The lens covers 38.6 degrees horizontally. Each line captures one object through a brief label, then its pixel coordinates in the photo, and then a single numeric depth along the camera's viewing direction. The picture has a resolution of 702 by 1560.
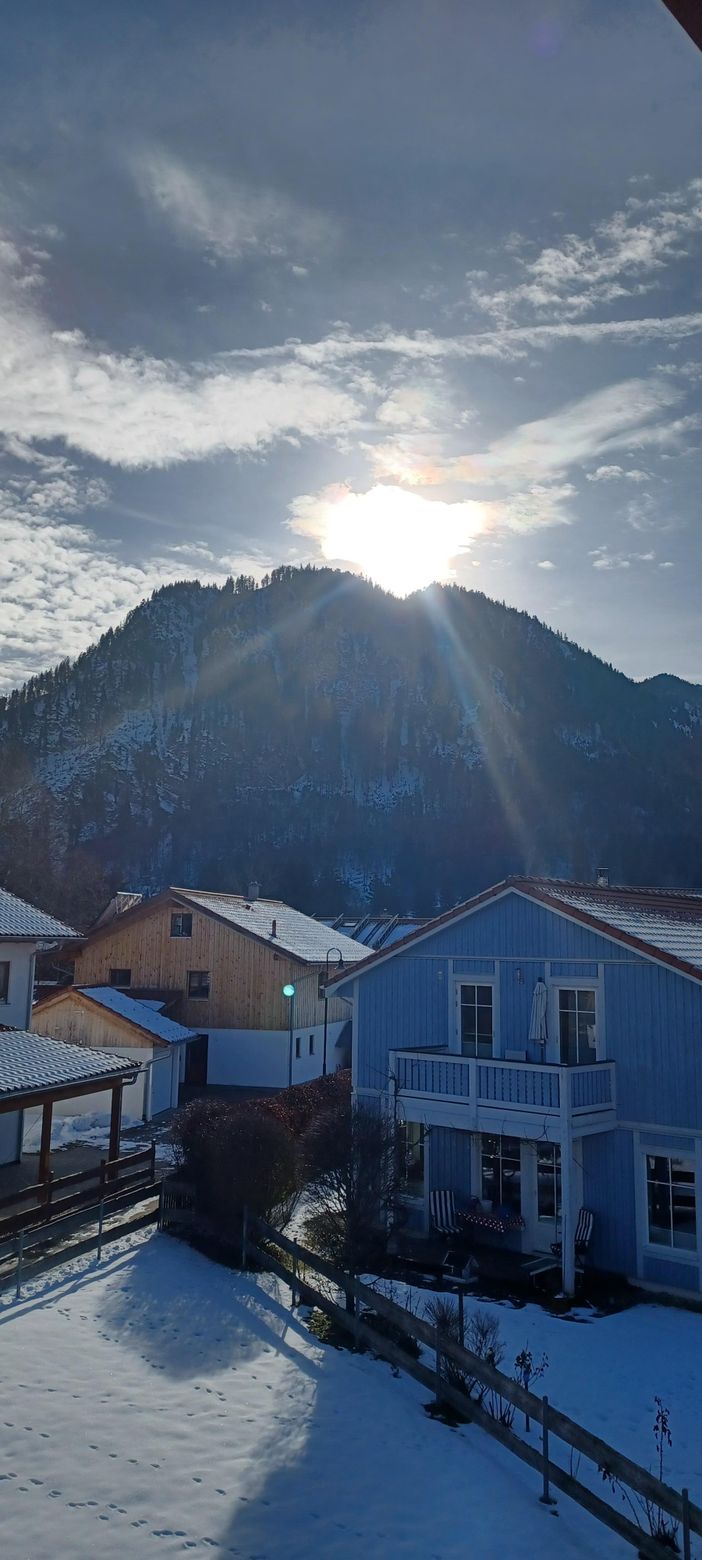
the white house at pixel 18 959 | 22.89
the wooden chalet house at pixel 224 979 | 36.16
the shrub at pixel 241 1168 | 16.86
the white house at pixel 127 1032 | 30.45
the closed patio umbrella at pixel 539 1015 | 18.25
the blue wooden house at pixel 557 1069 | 16.84
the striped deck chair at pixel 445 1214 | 18.42
